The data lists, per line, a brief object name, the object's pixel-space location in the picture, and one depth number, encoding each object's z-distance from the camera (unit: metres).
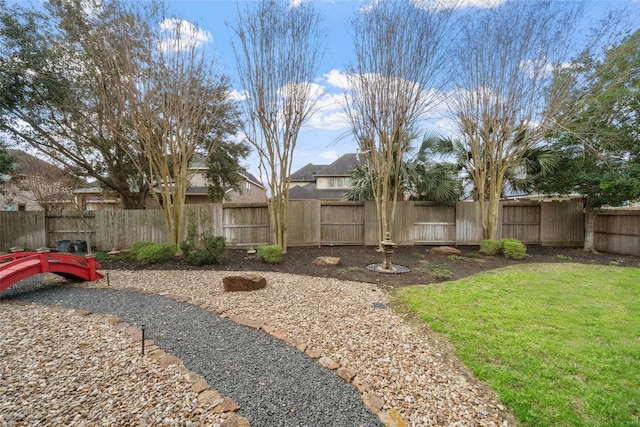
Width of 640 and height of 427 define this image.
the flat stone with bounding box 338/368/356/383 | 2.09
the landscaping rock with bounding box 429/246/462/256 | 7.35
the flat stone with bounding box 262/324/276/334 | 2.90
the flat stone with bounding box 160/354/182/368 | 2.23
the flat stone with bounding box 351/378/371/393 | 1.97
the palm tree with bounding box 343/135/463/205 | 8.44
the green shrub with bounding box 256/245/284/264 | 6.33
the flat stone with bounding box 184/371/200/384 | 2.03
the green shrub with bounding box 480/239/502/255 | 7.27
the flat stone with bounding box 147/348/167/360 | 2.35
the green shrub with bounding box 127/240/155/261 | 6.68
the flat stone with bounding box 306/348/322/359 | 2.41
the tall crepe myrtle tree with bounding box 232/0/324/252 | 6.68
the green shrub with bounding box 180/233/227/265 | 6.17
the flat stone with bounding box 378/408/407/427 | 1.67
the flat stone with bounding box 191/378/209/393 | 1.93
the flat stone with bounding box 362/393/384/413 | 1.80
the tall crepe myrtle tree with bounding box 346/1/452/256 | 6.66
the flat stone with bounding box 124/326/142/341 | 2.71
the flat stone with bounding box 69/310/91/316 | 3.35
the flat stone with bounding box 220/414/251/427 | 1.62
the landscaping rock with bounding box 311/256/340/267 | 6.17
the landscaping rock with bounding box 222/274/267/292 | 4.32
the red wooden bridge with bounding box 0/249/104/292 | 3.92
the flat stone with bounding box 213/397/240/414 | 1.74
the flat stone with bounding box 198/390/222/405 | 1.82
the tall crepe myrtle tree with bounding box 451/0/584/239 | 6.73
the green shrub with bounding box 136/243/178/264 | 6.18
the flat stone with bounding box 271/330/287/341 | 2.75
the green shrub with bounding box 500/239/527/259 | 6.86
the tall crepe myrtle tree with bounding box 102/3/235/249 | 6.66
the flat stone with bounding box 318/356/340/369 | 2.25
